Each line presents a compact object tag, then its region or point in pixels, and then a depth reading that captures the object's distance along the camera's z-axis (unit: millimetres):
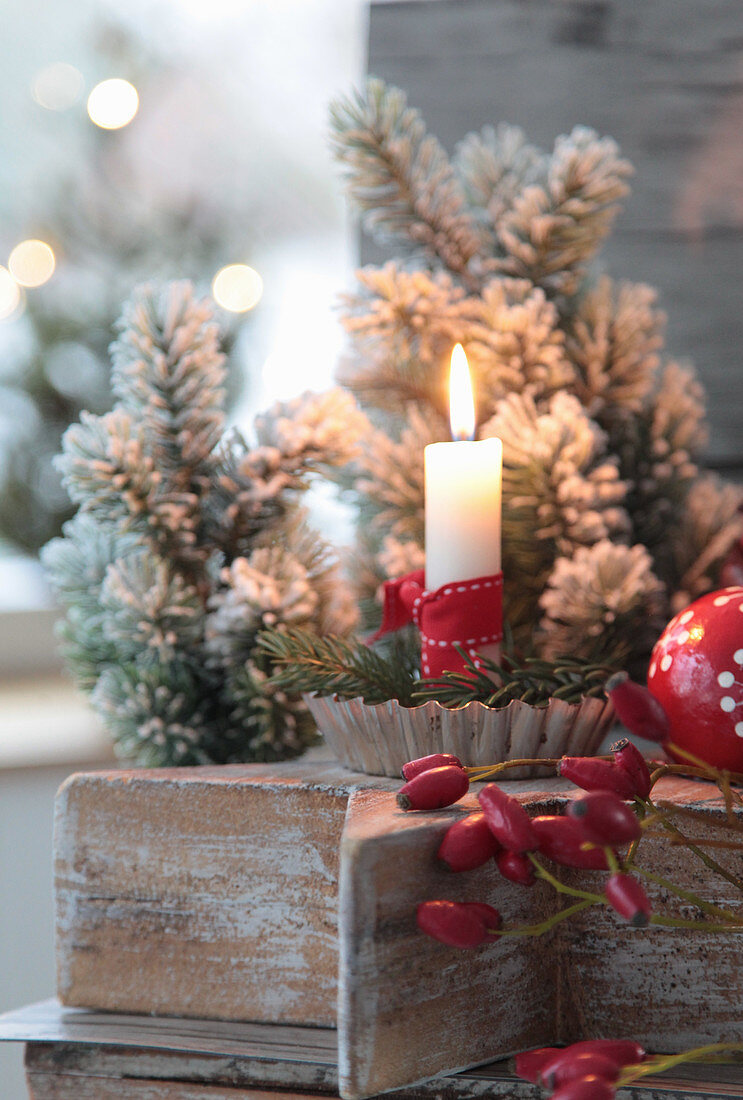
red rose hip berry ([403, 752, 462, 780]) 720
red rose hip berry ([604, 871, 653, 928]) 662
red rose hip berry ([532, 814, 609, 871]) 694
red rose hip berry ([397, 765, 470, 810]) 712
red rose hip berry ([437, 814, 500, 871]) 704
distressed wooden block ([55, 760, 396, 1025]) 761
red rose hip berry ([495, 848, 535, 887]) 701
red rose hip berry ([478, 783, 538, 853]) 697
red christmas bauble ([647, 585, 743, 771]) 747
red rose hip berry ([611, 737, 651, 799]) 710
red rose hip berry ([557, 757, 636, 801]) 705
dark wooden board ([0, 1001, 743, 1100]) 745
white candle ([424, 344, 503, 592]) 768
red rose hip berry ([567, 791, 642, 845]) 669
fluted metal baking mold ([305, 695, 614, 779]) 750
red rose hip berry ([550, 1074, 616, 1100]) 655
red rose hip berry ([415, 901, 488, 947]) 696
